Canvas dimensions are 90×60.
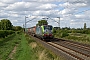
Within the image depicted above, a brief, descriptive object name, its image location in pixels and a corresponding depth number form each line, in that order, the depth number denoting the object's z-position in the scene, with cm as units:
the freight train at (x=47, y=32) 3609
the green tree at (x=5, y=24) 16562
